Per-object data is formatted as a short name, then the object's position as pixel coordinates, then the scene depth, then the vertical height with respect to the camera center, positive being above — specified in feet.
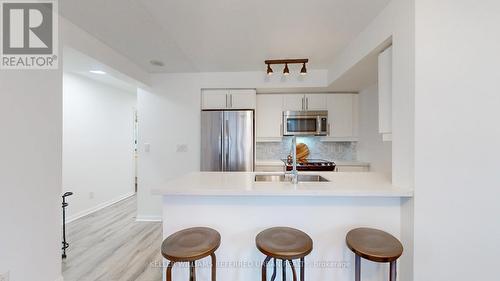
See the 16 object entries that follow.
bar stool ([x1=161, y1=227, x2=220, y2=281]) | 4.32 -2.19
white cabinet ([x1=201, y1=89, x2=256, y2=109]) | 12.11 +2.27
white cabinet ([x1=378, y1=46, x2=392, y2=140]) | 6.29 +1.28
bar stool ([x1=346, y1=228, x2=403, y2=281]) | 4.38 -2.22
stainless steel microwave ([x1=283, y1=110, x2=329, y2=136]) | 12.56 +0.99
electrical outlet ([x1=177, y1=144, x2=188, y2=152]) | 12.16 -0.43
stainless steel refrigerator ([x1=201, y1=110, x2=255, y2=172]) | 11.57 -0.04
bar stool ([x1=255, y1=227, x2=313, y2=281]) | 4.34 -2.19
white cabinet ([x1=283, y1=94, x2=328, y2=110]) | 12.86 +2.26
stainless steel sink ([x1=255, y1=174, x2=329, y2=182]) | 7.61 -1.32
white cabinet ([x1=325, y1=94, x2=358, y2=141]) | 12.80 +1.53
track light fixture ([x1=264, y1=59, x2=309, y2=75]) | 9.58 +3.53
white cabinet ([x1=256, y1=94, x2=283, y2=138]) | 13.03 +1.44
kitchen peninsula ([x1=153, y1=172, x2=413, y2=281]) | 5.80 -2.14
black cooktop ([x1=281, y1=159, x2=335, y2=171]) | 11.64 -1.37
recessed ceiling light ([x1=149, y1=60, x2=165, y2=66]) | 10.24 +3.70
